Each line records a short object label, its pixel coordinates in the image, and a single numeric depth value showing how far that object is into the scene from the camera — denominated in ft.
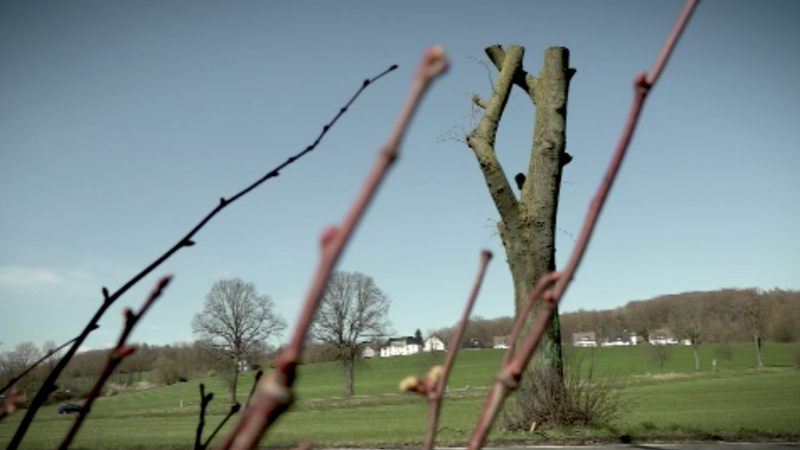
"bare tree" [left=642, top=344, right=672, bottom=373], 207.72
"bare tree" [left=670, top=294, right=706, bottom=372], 206.59
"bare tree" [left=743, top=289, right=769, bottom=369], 198.49
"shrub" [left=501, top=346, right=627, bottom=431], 33.55
